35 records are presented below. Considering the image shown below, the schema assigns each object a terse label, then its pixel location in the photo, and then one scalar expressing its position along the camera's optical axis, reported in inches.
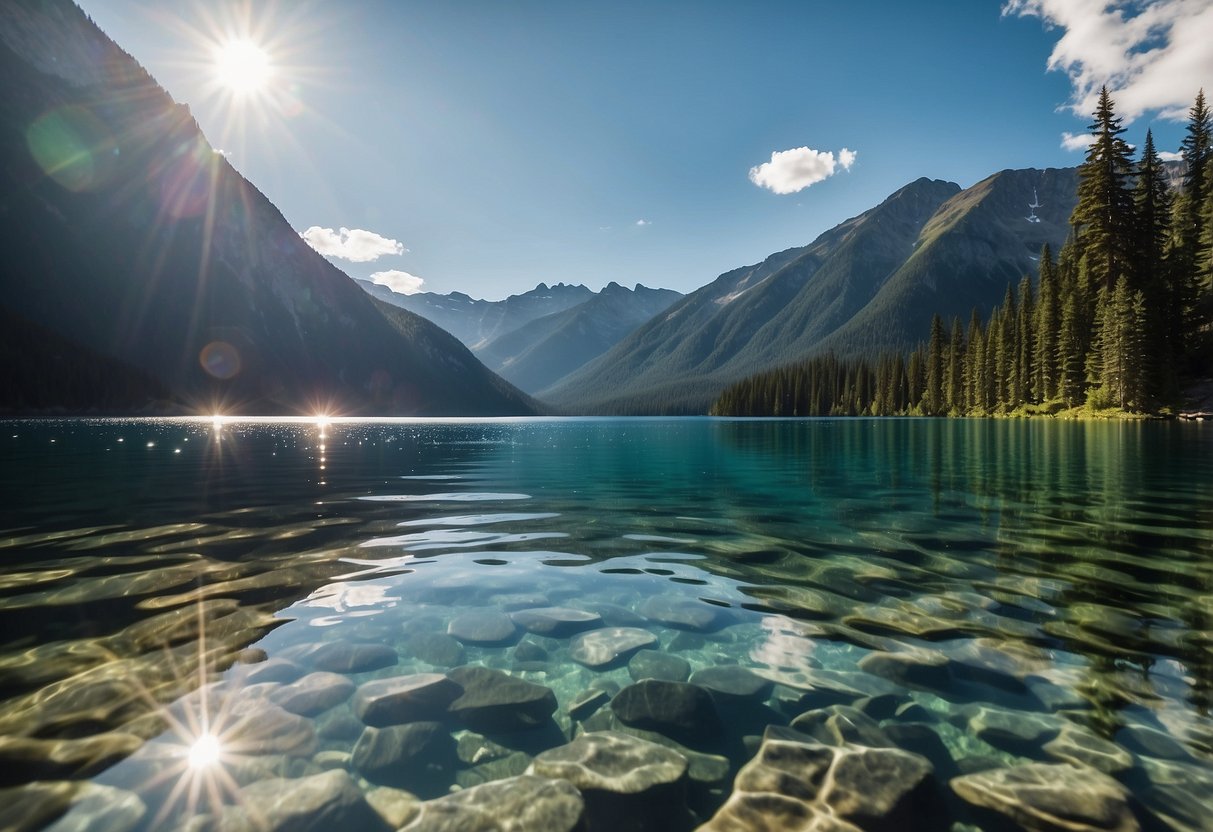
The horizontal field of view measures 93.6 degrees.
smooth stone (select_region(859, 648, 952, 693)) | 266.4
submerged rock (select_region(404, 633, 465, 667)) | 297.1
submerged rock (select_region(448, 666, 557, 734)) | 237.9
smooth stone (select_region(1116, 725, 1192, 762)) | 202.1
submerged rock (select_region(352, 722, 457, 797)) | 198.5
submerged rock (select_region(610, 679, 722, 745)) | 232.5
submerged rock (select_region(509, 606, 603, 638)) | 342.1
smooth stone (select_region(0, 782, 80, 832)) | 167.9
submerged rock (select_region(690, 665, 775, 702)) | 260.1
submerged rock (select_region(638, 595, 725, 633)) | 347.9
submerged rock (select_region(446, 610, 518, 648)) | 326.6
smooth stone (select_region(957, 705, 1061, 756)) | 216.5
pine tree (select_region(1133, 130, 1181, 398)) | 2861.7
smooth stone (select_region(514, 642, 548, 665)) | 300.8
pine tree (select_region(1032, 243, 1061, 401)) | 3609.7
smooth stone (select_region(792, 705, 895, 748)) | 219.0
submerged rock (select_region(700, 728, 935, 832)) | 175.6
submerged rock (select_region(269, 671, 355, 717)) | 243.6
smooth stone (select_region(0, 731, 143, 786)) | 193.2
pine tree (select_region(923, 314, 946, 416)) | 5472.4
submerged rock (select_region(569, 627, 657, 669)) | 300.8
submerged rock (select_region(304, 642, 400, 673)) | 283.3
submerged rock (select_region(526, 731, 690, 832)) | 180.2
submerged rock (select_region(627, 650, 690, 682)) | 279.6
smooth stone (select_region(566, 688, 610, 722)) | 248.7
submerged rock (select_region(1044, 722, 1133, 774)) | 200.4
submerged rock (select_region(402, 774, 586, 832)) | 174.9
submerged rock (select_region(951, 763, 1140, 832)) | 173.2
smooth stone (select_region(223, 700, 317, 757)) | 214.4
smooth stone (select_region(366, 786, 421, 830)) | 177.6
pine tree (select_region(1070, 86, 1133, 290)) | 3184.1
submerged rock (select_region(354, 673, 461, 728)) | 238.6
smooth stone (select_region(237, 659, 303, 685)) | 266.5
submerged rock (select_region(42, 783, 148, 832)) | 168.4
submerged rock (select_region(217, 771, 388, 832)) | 173.6
